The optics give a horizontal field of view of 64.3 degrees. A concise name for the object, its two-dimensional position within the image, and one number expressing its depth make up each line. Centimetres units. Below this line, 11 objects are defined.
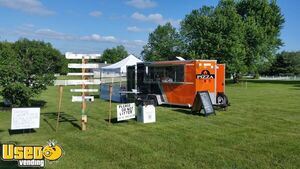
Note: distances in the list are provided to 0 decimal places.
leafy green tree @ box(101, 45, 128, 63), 7541
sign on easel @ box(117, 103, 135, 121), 867
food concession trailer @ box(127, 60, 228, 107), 1189
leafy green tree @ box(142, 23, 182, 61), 4689
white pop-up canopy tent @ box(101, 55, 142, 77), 1612
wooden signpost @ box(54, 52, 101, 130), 793
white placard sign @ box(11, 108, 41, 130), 727
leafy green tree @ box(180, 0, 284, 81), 3055
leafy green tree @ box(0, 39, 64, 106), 1079
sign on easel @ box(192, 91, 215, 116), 1017
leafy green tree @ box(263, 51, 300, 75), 6078
